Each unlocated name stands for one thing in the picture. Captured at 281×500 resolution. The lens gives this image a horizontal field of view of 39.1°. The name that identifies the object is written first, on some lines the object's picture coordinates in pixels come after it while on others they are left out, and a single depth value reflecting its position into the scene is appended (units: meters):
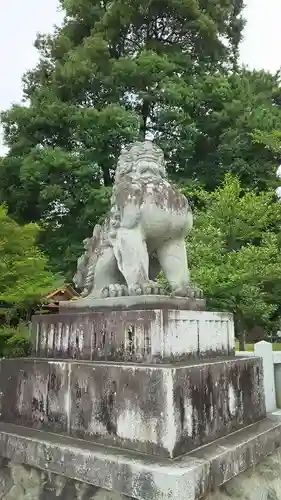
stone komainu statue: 3.03
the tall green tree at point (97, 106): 12.34
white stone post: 5.43
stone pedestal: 2.30
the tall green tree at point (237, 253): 9.41
